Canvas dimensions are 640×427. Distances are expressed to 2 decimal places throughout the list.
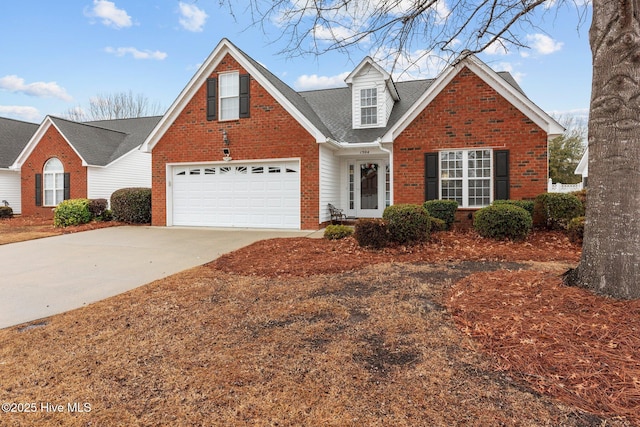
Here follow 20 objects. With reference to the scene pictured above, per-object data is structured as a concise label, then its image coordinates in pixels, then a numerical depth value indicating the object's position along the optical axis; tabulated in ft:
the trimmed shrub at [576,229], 26.88
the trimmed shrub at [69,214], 48.73
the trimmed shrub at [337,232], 31.68
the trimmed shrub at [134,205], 49.73
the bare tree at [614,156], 12.33
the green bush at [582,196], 31.38
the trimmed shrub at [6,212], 61.57
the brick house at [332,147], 35.09
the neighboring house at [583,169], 80.59
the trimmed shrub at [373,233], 26.43
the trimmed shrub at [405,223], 26.43
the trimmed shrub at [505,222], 28.02
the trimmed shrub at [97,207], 51.96
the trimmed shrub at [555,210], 30.32
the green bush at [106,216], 52.80
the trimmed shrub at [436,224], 30.89
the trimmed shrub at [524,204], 31.64
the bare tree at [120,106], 138.31
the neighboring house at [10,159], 68.47
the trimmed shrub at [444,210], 33.47
